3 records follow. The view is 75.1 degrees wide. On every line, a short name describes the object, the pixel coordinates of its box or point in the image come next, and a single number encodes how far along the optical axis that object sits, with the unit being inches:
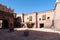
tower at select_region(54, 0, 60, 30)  255.3
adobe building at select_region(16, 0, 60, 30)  467.3
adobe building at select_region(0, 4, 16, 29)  353.3
